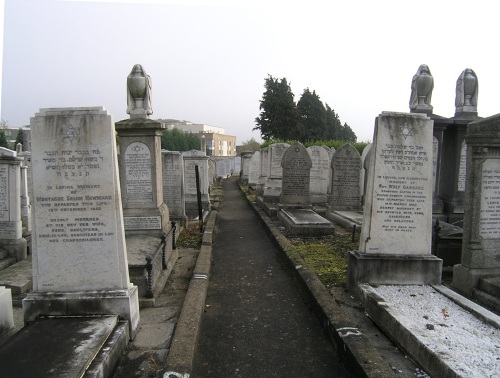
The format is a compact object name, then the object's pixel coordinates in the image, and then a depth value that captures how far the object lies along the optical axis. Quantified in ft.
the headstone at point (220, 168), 114.26
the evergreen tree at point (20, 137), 106.97
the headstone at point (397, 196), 15.65
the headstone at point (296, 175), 35.55
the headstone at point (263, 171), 54.60
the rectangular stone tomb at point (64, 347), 8.71
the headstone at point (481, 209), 15.90
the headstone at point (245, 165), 92.28
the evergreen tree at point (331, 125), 174.21
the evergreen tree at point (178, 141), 223.51
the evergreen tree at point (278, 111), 143.23
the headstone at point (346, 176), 35.35
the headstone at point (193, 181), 40.46
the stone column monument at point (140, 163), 21.76
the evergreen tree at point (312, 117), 152.46
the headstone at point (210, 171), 70.59
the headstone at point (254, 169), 74.10
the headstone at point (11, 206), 21.42
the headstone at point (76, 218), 11.75
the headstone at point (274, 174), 44.45
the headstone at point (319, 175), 45.11
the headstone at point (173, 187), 32.01
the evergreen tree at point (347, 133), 228.47
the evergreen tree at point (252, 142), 201.79
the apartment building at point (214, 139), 307.99
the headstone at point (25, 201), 26.67
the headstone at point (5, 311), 11.96
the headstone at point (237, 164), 149.23
